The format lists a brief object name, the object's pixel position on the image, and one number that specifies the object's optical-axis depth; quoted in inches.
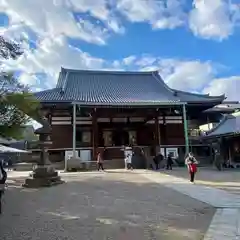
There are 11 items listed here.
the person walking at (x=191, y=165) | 394.2
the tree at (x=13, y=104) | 325.3
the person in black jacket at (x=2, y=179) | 207.2
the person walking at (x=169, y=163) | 677.9
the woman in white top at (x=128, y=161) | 687.1
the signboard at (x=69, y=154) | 772.8
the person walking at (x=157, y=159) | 687.8
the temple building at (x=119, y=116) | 749.1
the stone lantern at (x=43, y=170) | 386.8
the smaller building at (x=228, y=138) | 684.3
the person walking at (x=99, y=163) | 671.6
